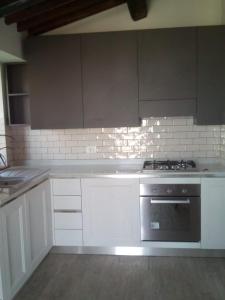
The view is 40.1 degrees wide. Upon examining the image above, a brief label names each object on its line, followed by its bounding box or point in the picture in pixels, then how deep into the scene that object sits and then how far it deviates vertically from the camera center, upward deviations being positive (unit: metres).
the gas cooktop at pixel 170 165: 3.16 -0.51
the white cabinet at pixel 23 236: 2.27 -0.98
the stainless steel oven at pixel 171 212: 3.06 -0.95
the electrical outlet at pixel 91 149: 3.69 -0.37
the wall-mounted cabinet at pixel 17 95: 3.54 +0.28
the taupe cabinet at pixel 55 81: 3.26 +0.40
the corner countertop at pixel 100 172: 3.01 -0.55
